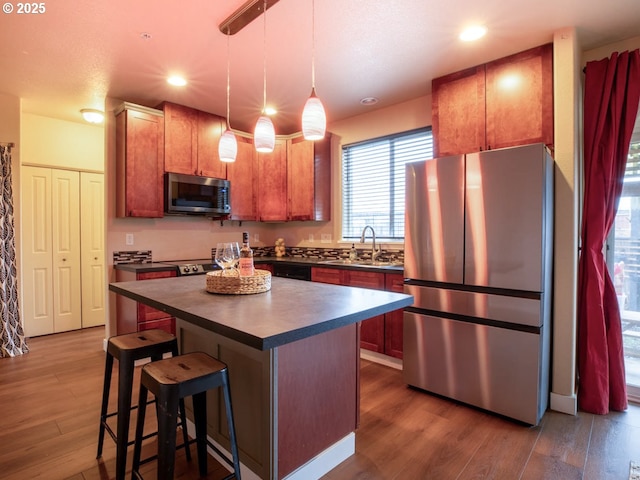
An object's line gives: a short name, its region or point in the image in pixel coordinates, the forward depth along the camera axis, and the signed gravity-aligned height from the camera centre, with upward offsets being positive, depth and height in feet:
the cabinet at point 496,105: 8.29 +3.46
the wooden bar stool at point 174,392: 4.25 -1.96
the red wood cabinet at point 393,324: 10.18 -2.54
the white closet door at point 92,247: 14.94 -0.23
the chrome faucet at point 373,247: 12.45 -0.28
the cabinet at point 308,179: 13.83 +2.45
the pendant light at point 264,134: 6.56 +2.00
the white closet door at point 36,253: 13.48 -0.40
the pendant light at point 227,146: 7.32 +2.00
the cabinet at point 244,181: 13.84 +2.41
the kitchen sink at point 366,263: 11.19 -0.82
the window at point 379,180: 12.28 +2.24
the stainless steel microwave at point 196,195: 11.86 +1.65
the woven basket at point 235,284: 5.88 -0.74
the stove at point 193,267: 11.07 -0.85
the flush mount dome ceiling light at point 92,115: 12.85 +4.75
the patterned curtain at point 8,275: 11.41 -1.09
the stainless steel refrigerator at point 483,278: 7.30 -0.90
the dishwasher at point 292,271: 12.62 -1.16
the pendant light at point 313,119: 5.72 +2.00
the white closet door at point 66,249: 14.21 -0.29
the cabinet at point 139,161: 11.25 +2.65
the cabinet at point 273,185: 14.64 +2.32
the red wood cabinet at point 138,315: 10.46 -2.26
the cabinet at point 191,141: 11.97 +3.58
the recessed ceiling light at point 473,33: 7.73 +4.66
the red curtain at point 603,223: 7.80 +0.33
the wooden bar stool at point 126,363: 5.23 -2.01
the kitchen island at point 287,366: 4.46 -2.00
